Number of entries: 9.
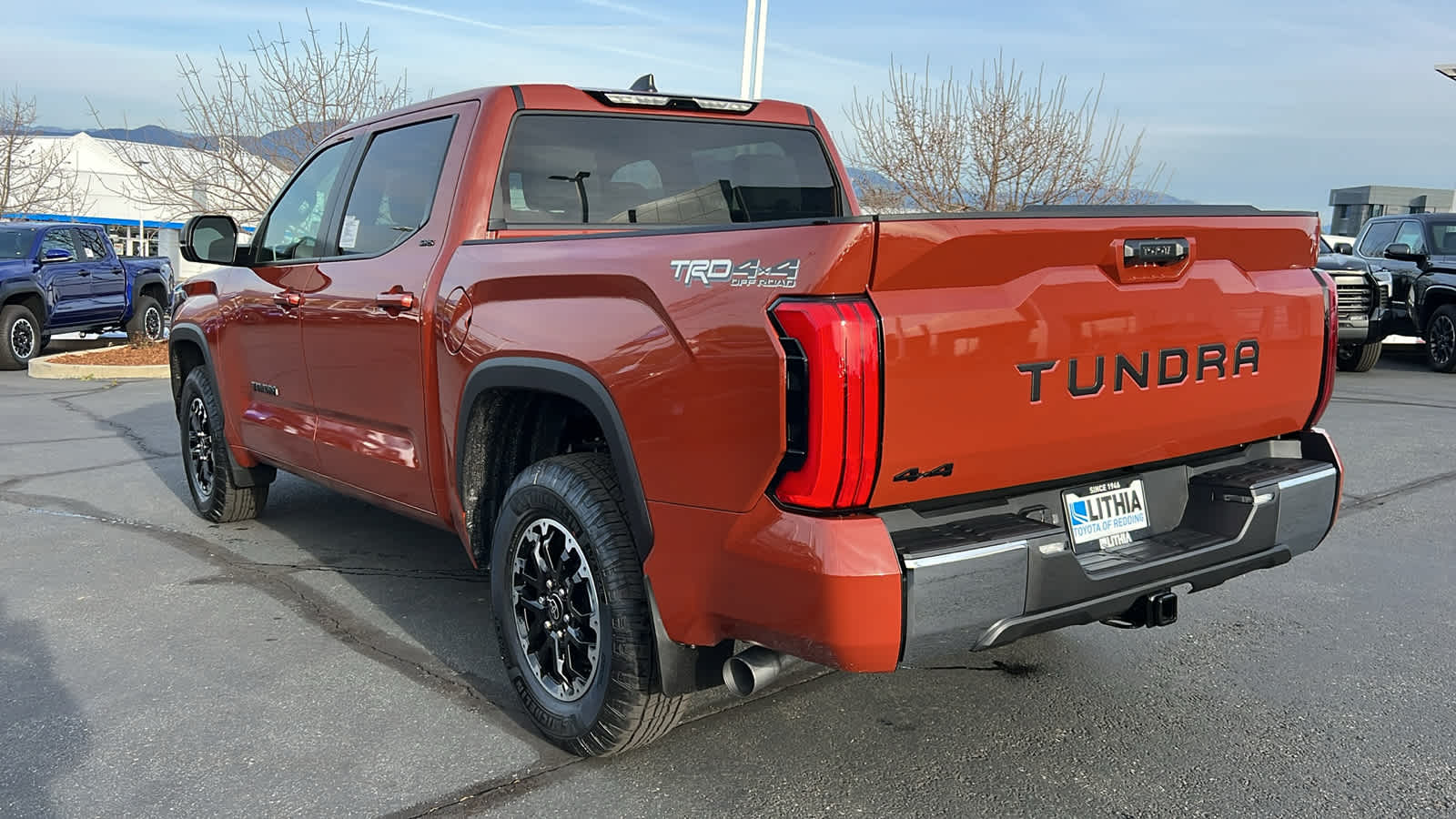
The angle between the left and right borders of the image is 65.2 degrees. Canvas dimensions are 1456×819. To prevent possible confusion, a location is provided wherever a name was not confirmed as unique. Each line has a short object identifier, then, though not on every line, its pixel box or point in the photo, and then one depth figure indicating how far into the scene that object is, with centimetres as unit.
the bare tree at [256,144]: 1655
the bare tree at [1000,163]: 1614
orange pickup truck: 248
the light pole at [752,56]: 1273
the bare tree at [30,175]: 2872
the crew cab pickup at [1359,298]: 1305
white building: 3597
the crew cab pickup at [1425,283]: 1373
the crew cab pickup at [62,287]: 1472
